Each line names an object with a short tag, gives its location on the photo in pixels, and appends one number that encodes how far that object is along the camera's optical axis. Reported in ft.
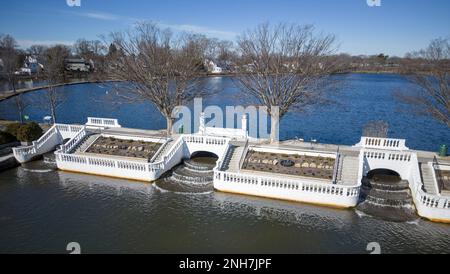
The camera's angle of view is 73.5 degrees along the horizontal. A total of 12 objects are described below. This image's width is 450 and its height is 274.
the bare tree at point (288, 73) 73.26
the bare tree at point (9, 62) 221.21
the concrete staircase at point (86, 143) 77.88
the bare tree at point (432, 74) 67.72
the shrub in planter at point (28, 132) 82.33
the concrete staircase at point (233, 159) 66.79
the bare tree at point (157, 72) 84.23
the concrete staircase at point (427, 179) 55.15
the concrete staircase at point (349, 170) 59.26
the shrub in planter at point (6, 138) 81.75
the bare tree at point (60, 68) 111.04
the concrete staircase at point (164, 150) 71.83
